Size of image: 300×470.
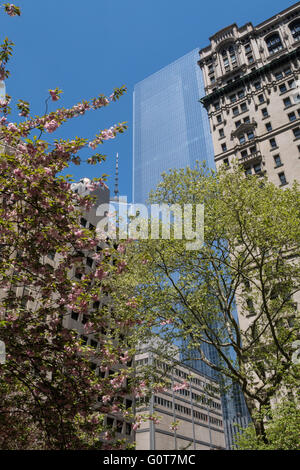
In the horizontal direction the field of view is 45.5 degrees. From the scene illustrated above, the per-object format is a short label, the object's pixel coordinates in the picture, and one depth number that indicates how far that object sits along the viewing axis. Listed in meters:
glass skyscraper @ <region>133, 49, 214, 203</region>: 178.50
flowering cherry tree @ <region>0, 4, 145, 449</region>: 8.01
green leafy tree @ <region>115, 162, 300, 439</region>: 16.86
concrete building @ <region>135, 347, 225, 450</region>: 78.63
